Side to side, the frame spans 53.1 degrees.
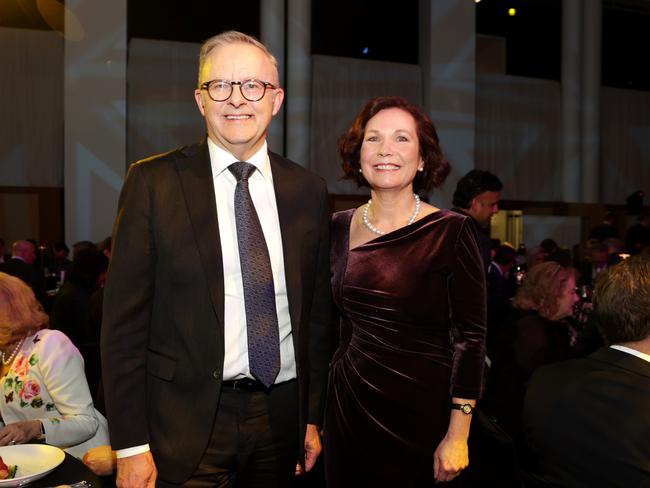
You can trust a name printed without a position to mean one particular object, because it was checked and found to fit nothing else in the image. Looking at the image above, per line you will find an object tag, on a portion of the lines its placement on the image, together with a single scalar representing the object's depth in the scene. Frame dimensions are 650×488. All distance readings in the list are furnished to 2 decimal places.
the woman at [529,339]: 2.83
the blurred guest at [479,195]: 3.52
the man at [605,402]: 1.47
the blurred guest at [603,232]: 7.50
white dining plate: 1.60
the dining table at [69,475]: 1.55
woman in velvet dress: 1.79
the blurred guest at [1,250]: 7.30
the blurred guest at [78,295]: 4.01
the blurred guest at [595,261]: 6.01
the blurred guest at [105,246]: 5.93
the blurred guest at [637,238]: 6.57
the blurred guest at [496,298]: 3.95
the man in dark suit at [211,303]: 1.36
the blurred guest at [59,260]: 7.50
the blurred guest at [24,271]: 5.42
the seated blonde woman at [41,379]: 2.16
